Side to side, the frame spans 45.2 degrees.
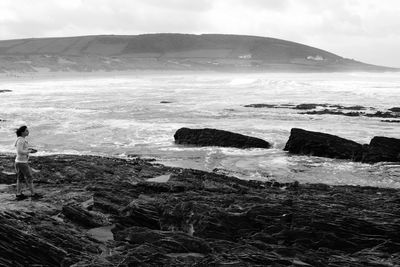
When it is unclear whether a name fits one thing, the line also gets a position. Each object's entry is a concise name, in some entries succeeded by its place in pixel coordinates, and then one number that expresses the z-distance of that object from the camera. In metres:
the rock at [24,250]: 6.15
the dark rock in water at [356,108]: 37.97
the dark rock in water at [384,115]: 31.85
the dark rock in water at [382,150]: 18.05
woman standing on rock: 11.19
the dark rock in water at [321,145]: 18.89
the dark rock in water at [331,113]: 33.38
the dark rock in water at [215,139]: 21.61
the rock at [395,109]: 35.47
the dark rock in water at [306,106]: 39.38
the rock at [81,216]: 9.03
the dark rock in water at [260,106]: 41.47
